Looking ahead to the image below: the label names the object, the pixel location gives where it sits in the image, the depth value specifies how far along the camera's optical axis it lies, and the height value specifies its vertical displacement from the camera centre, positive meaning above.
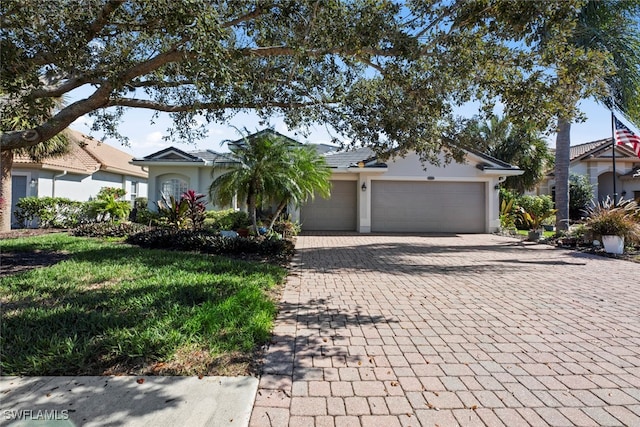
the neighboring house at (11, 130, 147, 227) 16.17 +2.25
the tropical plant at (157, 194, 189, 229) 13.84 +0.25
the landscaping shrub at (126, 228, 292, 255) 9.84 -0.67
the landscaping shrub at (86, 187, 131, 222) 15.51 +0.38
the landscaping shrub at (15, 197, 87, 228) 14.89 +0.25
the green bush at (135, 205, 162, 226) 15.16 +0.06
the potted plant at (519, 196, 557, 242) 20.72 +1.03
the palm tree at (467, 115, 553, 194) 23.06 +4.45
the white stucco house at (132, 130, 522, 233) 17.41 +1.35
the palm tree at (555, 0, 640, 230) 12.23 +6.30
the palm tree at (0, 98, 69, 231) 12.97 +2.03
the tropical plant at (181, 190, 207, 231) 13.97 +0.38
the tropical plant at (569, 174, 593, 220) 23.12 +1.87
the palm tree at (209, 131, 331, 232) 10.66 +1.43
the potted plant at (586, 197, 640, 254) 11.02 -0.07
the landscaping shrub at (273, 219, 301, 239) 13.99 -0.35
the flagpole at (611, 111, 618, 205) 15.71 +4.18
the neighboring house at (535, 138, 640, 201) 24.67 +3.84
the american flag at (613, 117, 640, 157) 14.88 +3.58
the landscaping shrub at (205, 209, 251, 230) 14.33 -0.04
